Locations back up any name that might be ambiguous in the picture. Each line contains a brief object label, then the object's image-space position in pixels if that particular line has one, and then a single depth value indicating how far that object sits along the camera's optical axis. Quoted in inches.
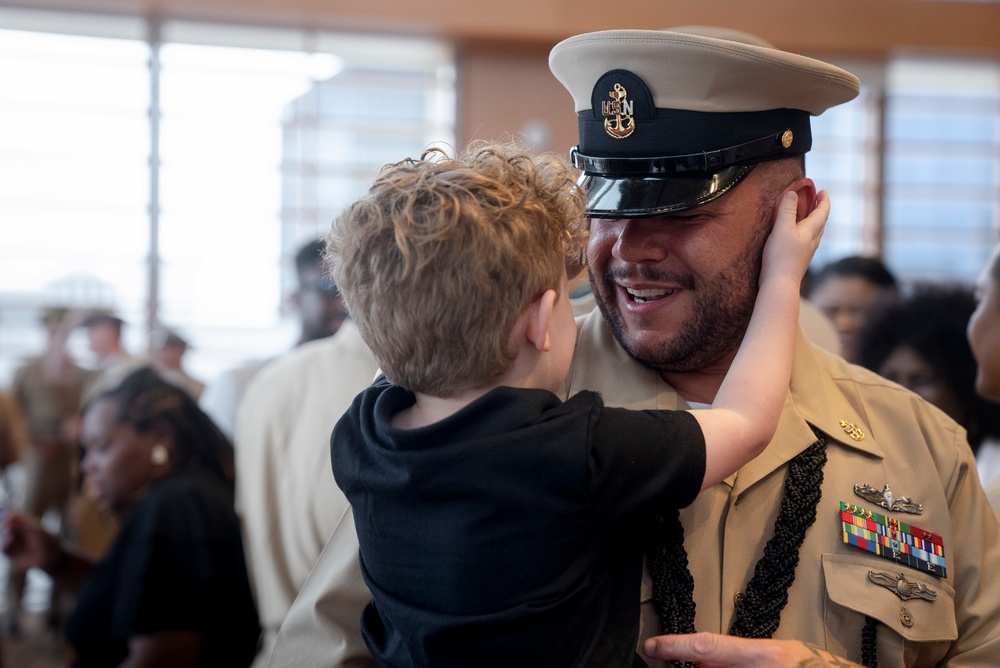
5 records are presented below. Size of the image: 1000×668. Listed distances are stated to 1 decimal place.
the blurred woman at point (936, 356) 110.7
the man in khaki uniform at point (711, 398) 55.6
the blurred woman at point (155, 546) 102.0
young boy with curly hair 44.6
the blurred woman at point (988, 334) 93.4
